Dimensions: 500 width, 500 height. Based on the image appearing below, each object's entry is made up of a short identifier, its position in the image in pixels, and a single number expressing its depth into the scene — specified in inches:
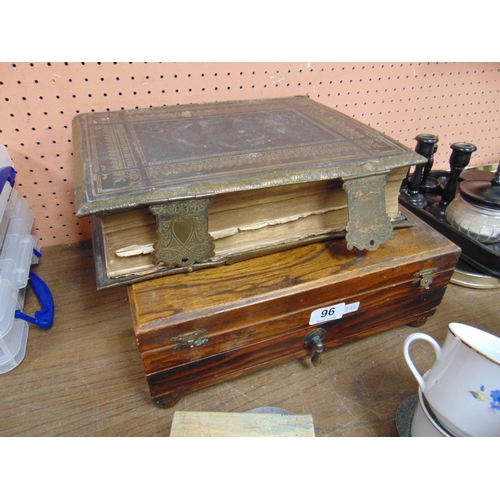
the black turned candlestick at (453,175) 36.5
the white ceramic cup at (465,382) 19.7
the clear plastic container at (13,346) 28.5
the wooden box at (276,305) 24.5
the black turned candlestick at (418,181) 37.6
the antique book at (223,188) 24.0
